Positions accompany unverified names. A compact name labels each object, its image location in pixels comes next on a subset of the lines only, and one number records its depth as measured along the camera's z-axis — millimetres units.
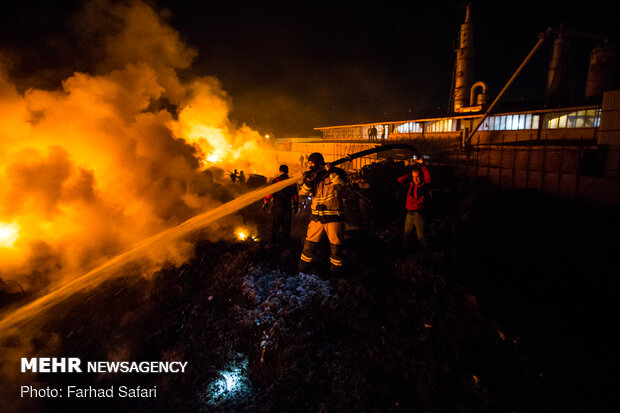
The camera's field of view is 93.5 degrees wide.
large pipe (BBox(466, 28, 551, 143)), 11123
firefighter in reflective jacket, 4656
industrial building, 8930
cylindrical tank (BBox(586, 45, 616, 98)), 16141
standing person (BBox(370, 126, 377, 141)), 23497
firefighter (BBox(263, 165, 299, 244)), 6490
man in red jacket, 5469
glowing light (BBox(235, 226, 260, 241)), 7707
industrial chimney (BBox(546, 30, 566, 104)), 17644
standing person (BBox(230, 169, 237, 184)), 13169
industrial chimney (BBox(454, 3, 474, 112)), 22469
